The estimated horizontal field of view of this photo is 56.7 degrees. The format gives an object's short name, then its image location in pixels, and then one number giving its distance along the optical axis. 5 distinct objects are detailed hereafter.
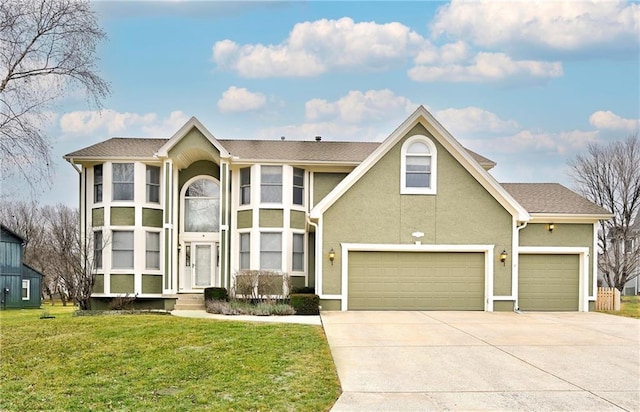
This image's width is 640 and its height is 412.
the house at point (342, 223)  19.33
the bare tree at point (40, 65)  12.36
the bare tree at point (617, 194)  29.94
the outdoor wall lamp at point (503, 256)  19.36
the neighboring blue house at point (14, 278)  31.78
